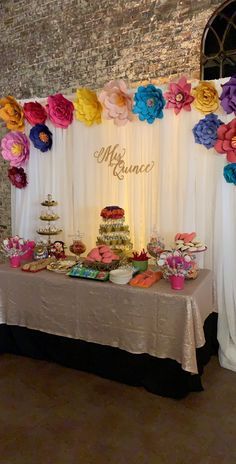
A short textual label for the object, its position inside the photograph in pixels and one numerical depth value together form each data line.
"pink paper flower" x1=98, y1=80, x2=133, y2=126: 2.87
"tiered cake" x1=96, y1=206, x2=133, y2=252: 2.75
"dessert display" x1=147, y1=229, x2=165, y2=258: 2.68
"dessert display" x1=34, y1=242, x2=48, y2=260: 3.03
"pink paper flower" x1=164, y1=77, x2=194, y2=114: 2.67
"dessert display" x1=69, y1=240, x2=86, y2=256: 2.86
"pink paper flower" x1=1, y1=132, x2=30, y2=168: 3.48
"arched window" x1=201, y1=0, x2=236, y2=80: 2.98
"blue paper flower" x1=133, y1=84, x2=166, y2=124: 2.75
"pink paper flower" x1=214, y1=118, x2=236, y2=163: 2.53
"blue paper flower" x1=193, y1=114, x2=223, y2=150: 2.61
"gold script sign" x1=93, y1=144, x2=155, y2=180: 3.02
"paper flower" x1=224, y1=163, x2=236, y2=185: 2.57
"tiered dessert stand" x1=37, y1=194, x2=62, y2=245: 2.98
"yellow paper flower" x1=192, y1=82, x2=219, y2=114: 2.58
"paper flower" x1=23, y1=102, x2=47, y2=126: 3.30
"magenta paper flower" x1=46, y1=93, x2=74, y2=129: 3.15
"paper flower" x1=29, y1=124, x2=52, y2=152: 3.32
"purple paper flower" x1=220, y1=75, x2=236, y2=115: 2.46
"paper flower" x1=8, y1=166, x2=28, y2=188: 3.54
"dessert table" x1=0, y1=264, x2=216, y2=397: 2.26
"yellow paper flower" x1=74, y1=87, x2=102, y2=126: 3.02
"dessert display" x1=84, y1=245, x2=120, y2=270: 2.61
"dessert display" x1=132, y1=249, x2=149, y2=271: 2.68
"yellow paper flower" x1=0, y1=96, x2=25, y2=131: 3.35
